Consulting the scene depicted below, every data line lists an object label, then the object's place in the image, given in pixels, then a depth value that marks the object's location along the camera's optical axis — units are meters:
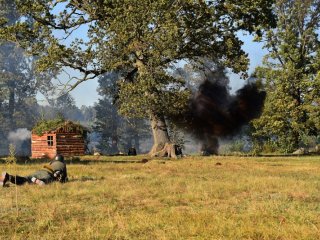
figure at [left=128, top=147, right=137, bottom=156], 42.62
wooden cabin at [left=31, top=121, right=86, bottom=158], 40.41
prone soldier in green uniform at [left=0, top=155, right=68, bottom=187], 13.23
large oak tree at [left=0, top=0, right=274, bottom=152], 27.48
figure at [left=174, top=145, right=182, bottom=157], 31.13
